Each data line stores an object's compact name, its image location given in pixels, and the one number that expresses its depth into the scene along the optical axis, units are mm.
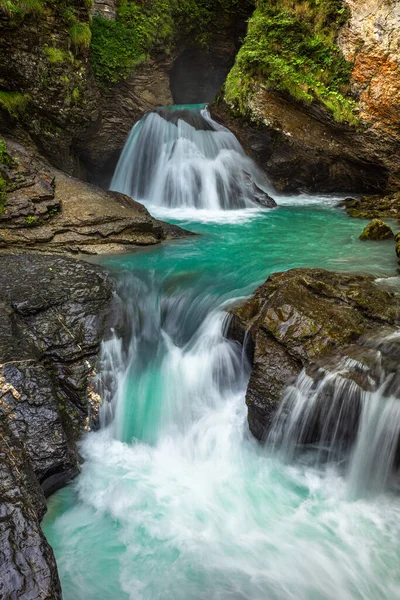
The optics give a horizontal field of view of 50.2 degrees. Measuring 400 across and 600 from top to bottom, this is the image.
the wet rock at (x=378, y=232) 7480
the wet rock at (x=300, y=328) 4145
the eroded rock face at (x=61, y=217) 6746
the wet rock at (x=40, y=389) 2422
